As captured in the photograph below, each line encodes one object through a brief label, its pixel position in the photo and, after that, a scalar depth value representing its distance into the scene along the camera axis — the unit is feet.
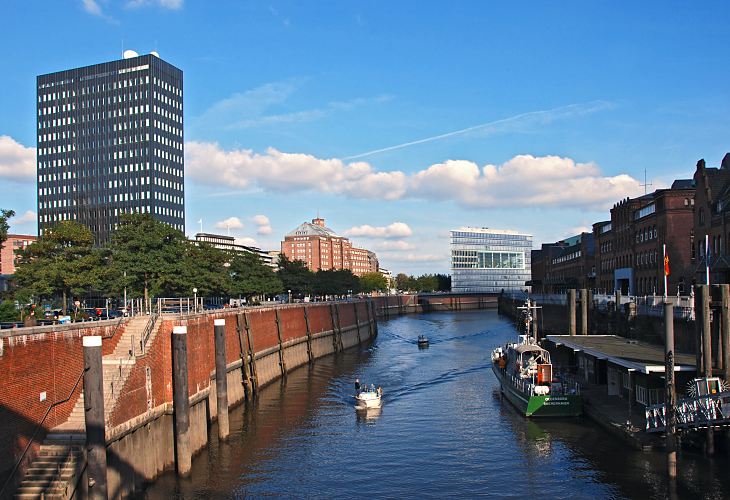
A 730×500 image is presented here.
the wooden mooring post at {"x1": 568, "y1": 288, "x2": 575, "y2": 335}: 227.79
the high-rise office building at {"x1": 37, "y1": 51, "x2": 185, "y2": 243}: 517.55
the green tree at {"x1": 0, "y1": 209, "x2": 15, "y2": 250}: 122.93
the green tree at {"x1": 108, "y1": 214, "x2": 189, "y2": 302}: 195.72
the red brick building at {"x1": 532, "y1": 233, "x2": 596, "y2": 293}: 454.81
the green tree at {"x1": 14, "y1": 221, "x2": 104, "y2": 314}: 169.37
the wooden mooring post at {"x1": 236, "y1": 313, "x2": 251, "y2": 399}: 195.00
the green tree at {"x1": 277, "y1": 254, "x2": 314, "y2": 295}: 476.54
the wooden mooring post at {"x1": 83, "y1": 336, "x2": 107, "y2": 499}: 82.69
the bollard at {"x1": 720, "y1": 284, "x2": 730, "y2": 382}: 123.75
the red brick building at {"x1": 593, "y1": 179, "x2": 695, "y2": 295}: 276.21
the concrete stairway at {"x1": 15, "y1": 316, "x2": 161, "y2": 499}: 84.89
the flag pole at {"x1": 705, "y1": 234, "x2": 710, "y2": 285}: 217.42
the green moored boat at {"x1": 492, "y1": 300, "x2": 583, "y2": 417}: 158.81
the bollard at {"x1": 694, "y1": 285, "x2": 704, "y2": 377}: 121.39
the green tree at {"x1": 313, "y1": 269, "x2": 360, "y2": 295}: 560.00
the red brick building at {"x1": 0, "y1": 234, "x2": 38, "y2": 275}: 593.42
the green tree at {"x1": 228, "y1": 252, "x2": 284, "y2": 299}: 343.26
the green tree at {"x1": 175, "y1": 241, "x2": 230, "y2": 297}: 208.85
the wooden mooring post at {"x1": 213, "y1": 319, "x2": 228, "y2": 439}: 142.61
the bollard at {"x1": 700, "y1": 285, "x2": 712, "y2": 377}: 120.57
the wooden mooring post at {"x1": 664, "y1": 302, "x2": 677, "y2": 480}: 104.94
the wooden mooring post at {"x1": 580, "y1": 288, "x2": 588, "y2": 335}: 232.32
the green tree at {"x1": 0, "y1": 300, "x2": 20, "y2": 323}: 145.69
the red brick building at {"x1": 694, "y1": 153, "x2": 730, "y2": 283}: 215.51
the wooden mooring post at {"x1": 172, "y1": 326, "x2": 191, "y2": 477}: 115.96
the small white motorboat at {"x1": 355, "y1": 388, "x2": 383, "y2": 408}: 177.88
